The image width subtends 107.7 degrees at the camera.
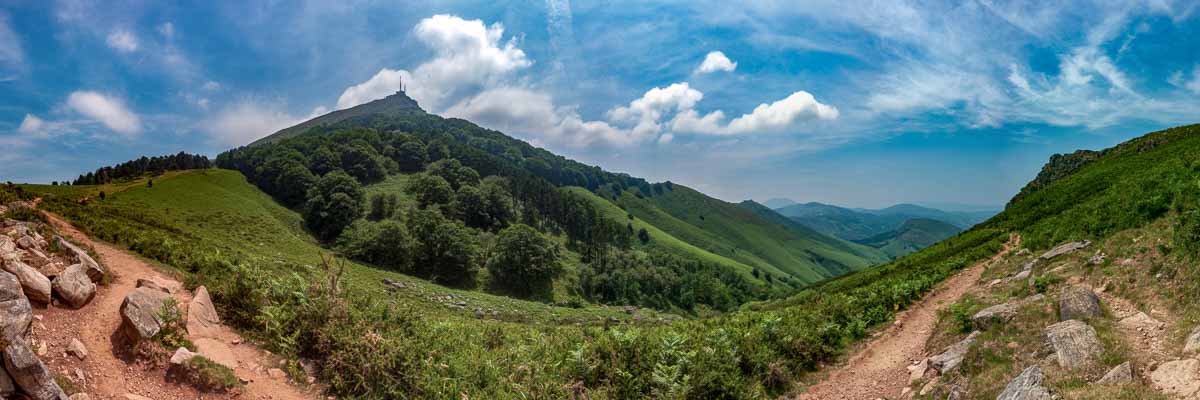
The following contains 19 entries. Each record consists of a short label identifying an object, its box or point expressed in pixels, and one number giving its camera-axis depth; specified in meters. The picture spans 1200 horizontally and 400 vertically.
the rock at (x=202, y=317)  10.71
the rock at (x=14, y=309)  7.75
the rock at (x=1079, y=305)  9.66
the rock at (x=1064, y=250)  14.65
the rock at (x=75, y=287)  9.58
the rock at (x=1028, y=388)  7.70
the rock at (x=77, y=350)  8.52
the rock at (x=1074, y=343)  8.16
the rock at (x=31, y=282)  9.02
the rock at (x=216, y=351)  9.97
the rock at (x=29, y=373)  7.05
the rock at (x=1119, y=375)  7.34
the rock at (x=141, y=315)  9.38
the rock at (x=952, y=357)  10.31
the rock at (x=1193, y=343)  7.27
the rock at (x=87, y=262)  10.79
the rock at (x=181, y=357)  9.16
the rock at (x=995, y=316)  10.92
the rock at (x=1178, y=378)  6.59
